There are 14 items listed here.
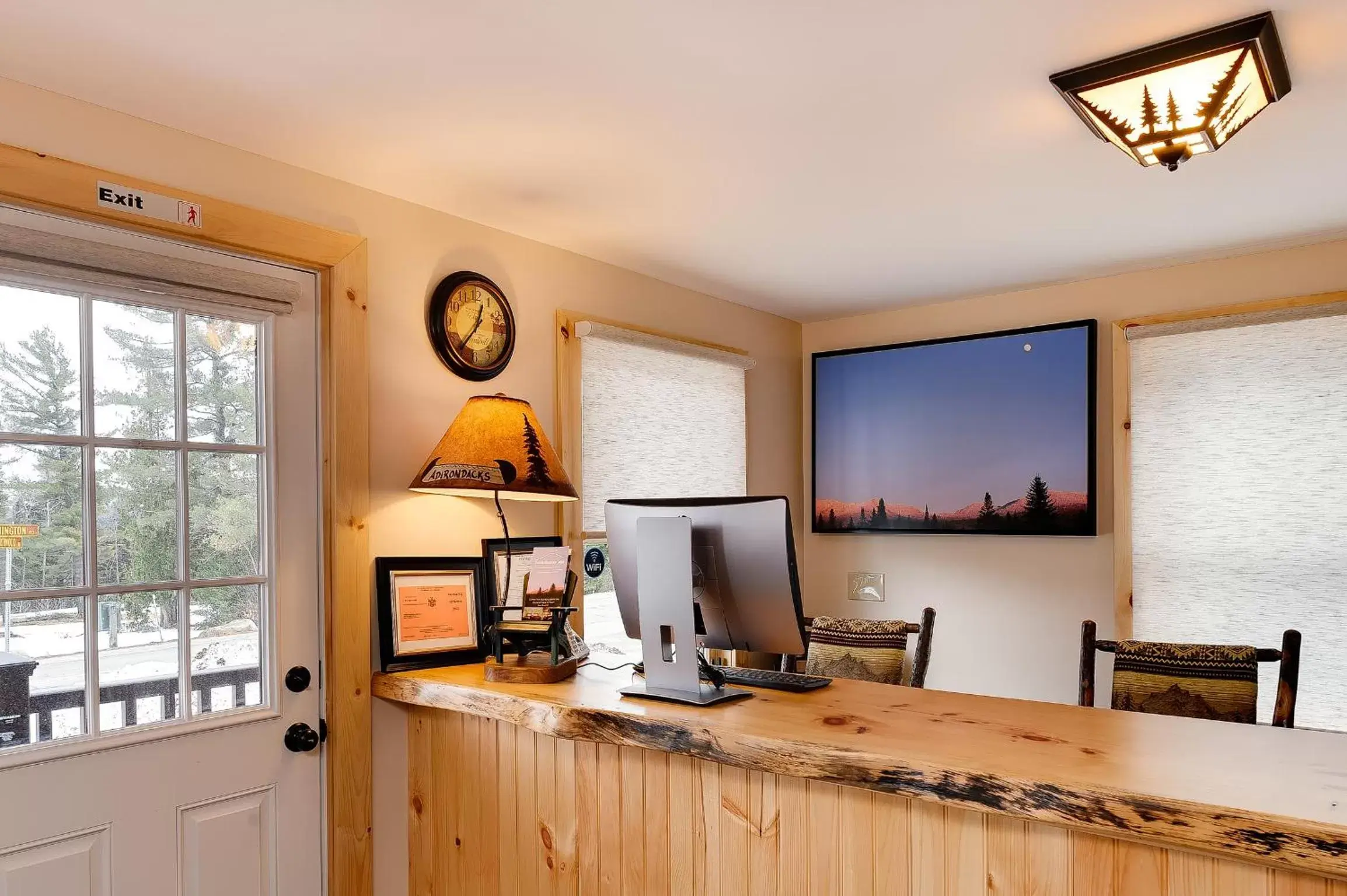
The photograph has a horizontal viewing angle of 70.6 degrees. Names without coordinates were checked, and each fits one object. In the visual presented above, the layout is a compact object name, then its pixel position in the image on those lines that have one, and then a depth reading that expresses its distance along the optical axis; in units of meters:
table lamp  2.53
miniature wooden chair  2.54
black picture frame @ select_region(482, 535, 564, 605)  2.87
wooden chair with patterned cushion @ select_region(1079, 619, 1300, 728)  2.65
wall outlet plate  4.34
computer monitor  2.19
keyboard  2.36
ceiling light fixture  1.85
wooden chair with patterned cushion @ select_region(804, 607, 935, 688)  3.11
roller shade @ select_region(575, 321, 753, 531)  3.42
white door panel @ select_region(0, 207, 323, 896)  2.00
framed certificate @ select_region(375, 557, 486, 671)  2.62
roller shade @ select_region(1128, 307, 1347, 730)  3.27
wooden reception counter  1.45
